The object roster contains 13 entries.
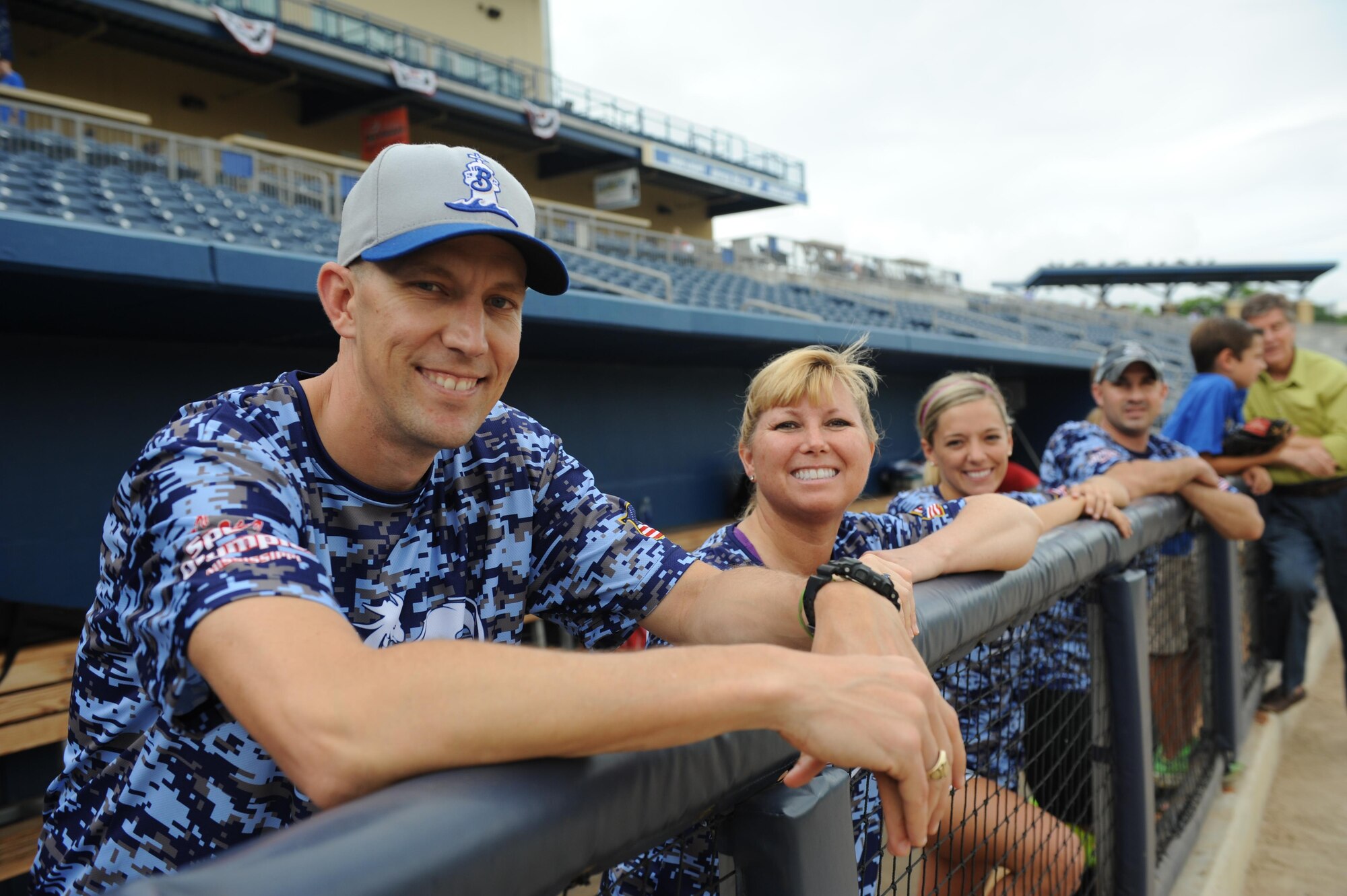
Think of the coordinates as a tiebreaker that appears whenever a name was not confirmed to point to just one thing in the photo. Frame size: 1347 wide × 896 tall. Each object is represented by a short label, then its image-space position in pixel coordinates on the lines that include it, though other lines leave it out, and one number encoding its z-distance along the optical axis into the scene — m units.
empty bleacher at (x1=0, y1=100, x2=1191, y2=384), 6.68
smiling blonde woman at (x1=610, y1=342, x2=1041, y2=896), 2.02
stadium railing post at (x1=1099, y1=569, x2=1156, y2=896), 2.17
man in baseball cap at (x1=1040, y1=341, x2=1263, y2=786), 2.94
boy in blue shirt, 3.97
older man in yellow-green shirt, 4.10
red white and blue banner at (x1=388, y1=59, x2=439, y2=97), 15.55
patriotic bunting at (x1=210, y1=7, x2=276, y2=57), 13.21
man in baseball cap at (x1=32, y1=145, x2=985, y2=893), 0.85
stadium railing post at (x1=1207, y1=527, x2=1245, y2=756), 3.31
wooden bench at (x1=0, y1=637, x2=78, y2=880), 3.31
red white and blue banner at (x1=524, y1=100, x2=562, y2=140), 18.22
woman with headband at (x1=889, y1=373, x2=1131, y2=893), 1.85
